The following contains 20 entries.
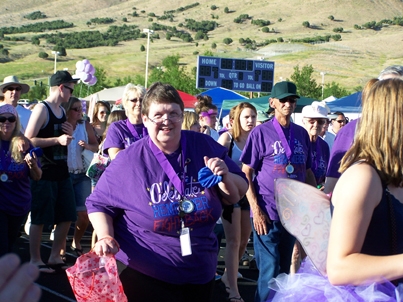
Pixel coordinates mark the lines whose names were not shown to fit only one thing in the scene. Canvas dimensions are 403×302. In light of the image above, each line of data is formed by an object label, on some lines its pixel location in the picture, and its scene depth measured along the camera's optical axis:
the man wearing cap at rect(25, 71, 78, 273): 6.80
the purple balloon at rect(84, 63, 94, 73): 11.75
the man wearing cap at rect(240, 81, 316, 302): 5.64
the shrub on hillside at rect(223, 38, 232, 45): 128.38
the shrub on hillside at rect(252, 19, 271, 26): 151.45
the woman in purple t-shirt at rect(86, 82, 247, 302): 3.54
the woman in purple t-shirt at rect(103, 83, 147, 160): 5.73
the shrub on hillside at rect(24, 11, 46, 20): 174.62
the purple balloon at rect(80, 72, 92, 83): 11.47
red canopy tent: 24.11
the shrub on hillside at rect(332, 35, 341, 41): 126.50
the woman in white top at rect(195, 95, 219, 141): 8.90
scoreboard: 29.53
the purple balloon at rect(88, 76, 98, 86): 11.68
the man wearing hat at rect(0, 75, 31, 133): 8.23
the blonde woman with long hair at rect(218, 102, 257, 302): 6.31
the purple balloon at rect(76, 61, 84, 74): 11.76
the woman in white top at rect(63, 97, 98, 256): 7.55
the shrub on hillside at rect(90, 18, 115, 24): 166.62
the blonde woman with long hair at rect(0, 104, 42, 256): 5.74
